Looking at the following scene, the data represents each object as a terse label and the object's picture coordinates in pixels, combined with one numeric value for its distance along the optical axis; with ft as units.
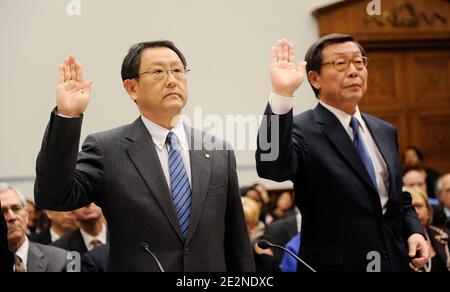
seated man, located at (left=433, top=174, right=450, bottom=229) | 29.78
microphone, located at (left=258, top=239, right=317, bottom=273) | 11.36
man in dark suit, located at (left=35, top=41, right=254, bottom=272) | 12.46
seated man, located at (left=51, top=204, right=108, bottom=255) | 23.15
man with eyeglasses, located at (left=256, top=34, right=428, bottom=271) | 13.80
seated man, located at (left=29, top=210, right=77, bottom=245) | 25.42
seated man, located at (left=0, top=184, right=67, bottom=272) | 19.07
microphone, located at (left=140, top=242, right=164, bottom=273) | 12.06
